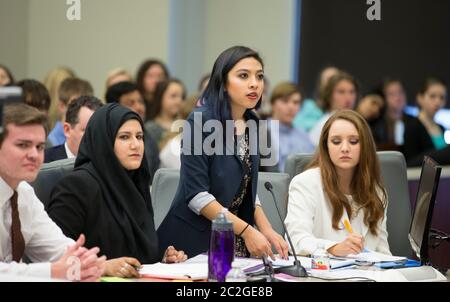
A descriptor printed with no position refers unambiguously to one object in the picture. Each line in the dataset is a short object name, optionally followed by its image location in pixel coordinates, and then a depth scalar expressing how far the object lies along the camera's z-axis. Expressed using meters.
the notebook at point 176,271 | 5.88
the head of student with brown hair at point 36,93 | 8.53
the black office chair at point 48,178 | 6.80
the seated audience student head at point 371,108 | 13.94
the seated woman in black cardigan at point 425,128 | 12.80
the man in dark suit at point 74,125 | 8.16
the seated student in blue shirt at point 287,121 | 12.08
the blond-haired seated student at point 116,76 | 11.95
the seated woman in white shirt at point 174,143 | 10.72
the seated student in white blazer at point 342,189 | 7.65
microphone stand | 6.17
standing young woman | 6.88
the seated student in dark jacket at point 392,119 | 13.89
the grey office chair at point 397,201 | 8.38
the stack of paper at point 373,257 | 6.84
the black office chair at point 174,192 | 7.85
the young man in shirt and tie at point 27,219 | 5.57
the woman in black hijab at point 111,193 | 6.38
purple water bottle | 5.73
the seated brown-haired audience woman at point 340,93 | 13.08
